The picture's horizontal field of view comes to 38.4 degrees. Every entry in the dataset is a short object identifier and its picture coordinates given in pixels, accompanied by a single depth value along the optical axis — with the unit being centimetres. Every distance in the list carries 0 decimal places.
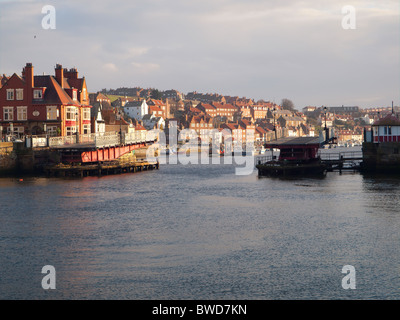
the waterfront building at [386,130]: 8919
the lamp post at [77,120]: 10450
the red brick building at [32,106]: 9819
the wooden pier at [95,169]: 8438
